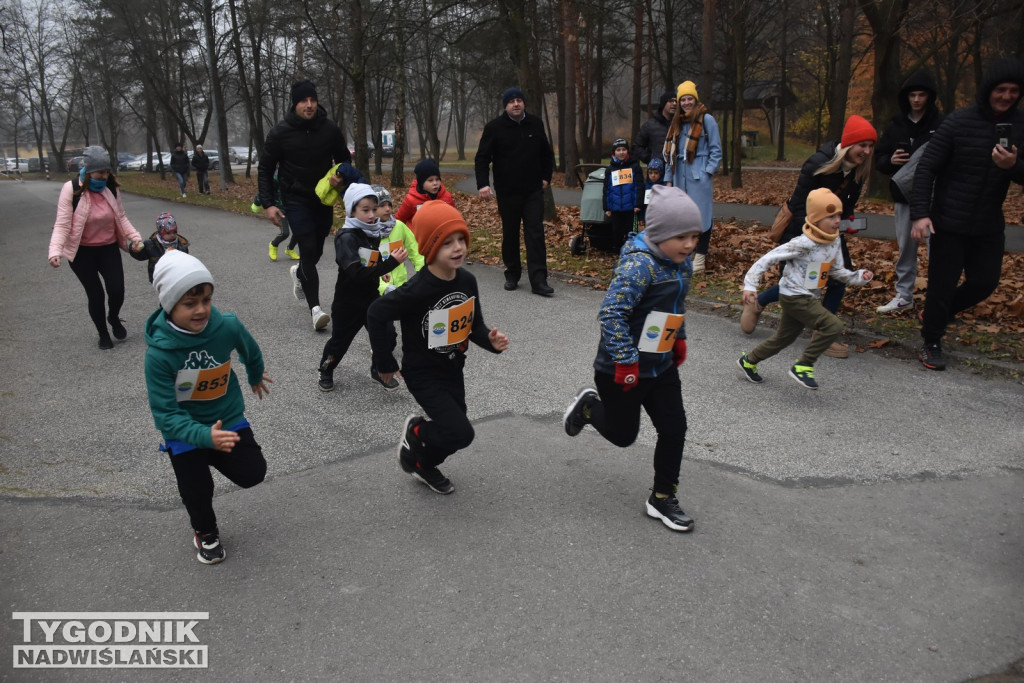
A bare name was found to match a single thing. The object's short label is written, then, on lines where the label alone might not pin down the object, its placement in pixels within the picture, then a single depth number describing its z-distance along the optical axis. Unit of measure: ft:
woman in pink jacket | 22.39
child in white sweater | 17.65
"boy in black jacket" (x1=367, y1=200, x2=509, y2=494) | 12.62
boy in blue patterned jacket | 11.51
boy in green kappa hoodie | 10.81
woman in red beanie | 19.52
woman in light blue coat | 28.17
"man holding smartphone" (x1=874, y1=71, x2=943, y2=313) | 22.77
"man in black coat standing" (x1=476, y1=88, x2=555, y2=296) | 27.78
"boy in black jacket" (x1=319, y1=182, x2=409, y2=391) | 18.25
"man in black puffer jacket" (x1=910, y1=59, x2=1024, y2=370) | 18.34
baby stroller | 34.36
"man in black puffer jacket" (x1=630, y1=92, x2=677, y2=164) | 29.91
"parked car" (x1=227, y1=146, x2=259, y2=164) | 190.59
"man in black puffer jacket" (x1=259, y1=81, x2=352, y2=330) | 23.08
